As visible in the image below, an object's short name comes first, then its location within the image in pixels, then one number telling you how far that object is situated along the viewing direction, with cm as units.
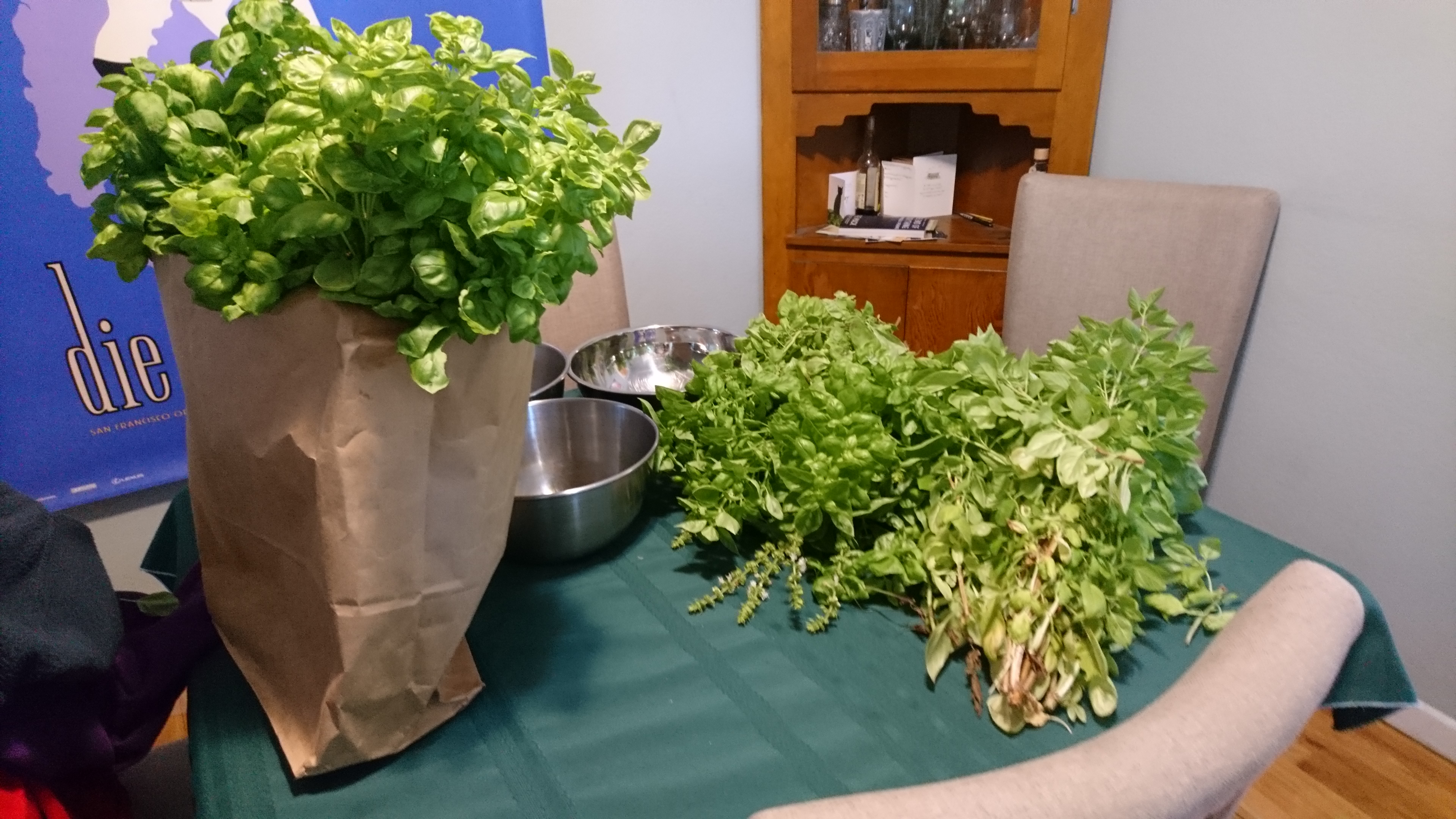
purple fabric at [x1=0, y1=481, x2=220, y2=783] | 56
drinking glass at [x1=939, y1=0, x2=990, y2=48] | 174
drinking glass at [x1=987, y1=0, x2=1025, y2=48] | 171
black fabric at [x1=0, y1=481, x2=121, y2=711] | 53
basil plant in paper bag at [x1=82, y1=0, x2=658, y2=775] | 47
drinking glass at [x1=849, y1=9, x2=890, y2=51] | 178
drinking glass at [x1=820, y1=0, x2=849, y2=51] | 180
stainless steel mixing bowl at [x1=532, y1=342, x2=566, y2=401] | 106
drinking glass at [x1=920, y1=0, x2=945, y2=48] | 175
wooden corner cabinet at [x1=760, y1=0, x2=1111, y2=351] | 166
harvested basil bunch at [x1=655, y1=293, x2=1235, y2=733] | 63
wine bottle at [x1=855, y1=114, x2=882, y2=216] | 198
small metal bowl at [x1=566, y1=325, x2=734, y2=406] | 120
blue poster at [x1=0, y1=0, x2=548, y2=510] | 124
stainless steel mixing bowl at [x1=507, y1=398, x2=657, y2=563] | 76
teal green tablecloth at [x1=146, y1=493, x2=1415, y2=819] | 56
